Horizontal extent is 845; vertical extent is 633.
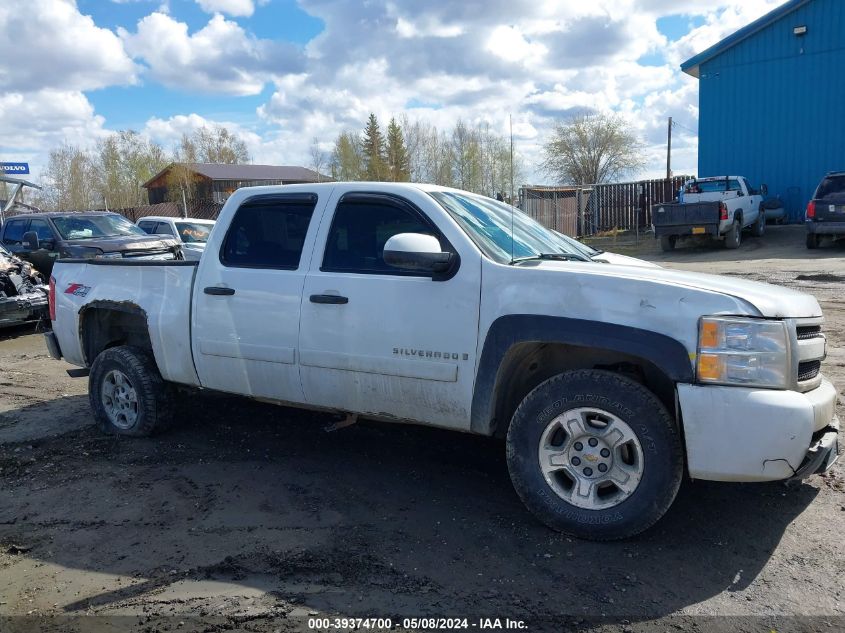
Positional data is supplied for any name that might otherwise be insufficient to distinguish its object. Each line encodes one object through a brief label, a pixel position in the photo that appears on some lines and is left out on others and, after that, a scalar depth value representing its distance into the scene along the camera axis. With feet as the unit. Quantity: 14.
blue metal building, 68.39
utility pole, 142.88
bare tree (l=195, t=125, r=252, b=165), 214.28
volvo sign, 71.41
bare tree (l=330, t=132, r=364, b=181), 162.38
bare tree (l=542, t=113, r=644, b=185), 143.23
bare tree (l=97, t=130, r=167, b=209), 185.98
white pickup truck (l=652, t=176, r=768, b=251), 57.52
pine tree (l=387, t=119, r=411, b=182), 159.43
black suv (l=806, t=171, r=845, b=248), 52.70
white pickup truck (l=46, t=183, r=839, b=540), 10.66
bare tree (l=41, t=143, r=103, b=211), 178.91
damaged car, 33.04
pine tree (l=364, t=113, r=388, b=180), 155.02
